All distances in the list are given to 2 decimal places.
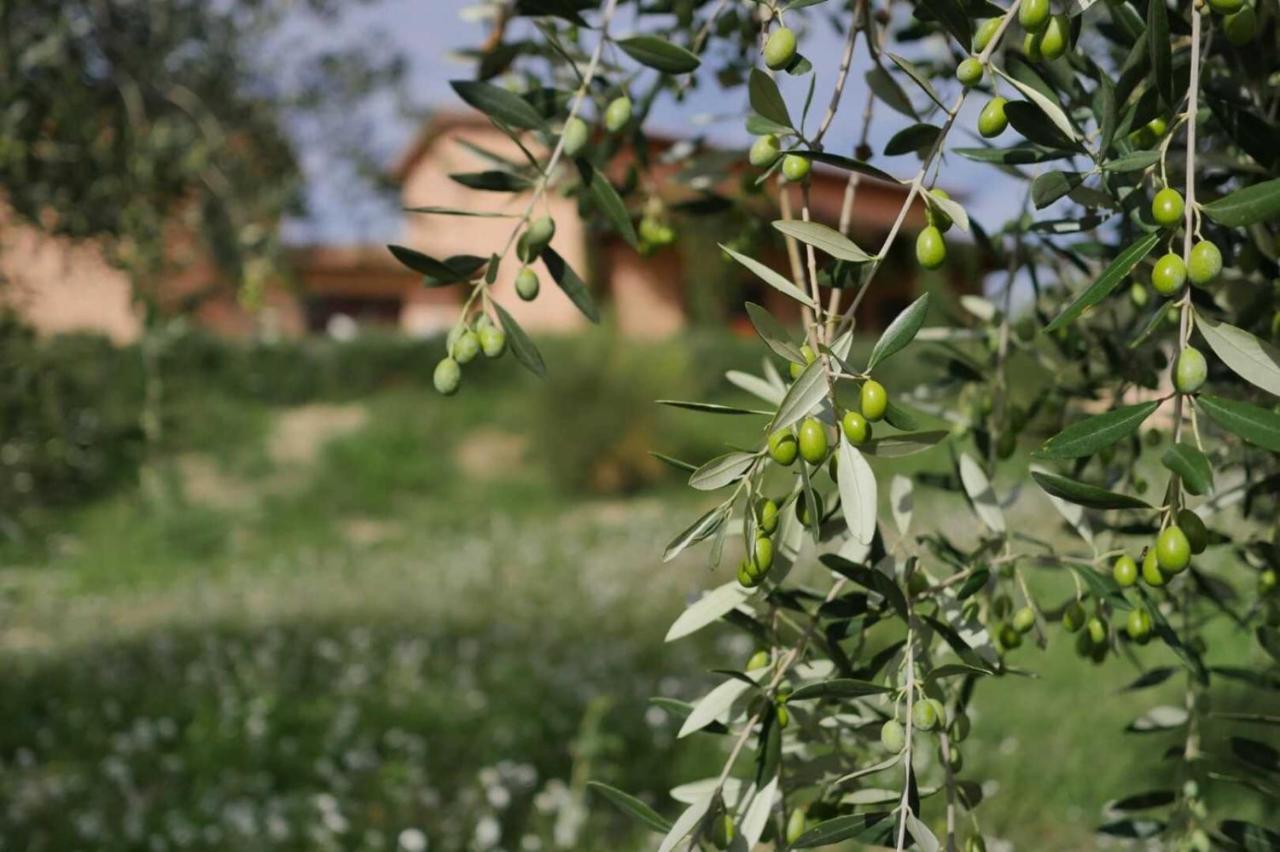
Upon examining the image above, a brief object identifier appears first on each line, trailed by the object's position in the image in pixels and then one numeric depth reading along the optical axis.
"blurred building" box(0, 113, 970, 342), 14.30
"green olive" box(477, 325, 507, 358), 0.89
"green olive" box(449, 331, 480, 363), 0.91
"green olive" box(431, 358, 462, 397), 0.94
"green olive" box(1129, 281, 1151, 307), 1.21
